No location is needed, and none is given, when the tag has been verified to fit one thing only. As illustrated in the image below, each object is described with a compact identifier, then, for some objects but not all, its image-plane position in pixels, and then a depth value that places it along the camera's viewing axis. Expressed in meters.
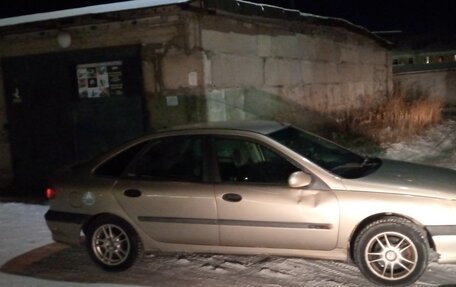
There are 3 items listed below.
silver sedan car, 4.64
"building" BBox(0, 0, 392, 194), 8.59
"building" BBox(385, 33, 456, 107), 22.78
